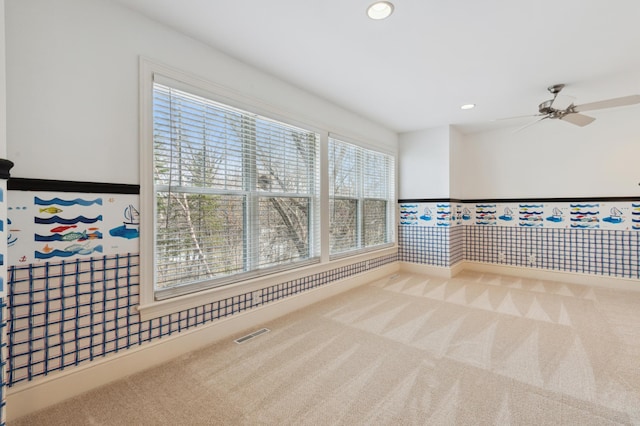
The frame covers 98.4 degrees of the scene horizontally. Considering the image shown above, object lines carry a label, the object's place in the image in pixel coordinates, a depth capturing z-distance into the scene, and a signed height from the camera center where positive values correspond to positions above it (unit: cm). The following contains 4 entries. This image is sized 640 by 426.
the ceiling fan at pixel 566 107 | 270 +111
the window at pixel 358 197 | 374 +21
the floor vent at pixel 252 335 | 240 -111
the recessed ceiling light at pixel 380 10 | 184 +138
